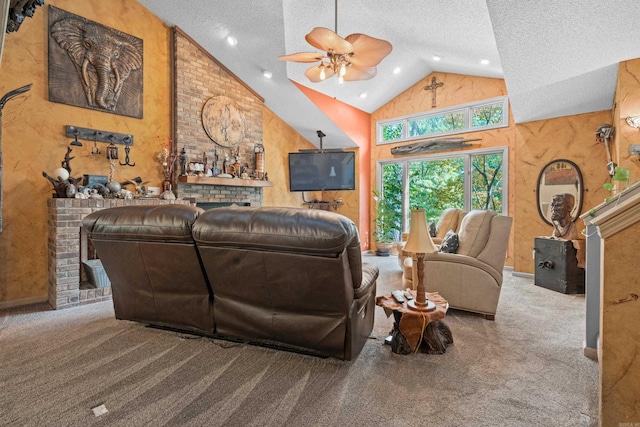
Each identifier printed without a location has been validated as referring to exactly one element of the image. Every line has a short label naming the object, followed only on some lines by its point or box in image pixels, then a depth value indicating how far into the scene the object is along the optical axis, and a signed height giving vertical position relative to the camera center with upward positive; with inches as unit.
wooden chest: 147.9 -28.0
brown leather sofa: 68.0 -15.5
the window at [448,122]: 213.3 +65.5
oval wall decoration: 207.0 +60.0
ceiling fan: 111.9 +60.3
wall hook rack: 151.3 +37.4
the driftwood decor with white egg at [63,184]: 136.9 +11.4
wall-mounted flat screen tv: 256.7 +31.2
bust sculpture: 154.3 -3.5
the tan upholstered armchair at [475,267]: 114.7 -21.8
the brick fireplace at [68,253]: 130.5 -18.2
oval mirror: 169.6 +13.7
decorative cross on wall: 239.6 +92.2
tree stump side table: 83.7 -32.9
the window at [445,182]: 214.7 +20.7
